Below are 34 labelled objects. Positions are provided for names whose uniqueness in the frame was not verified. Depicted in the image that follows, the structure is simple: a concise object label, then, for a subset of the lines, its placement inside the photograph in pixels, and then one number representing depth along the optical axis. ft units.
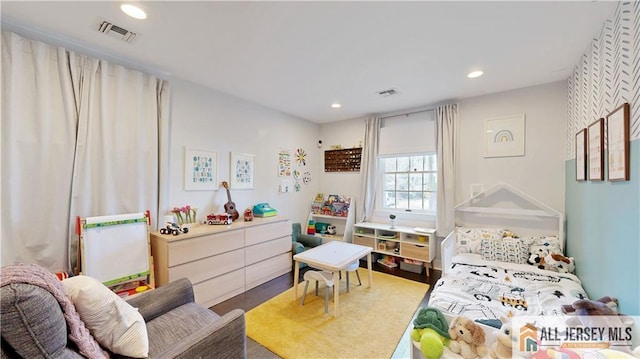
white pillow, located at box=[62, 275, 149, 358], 3.58
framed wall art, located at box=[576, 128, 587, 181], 6.63
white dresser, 7.77
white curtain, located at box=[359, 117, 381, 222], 13.55
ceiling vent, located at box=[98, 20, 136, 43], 5.90
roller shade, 12.12
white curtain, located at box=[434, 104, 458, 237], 11.09
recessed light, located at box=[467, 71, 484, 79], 8.44
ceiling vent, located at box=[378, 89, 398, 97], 10.19
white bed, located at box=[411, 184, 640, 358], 5.78
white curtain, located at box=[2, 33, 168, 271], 5.95
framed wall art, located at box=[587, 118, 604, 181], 5.45
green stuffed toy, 4.51
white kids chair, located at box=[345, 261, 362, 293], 8.63
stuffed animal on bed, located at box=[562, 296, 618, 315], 4.58
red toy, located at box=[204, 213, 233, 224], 9.66
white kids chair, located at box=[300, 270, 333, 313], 8.07
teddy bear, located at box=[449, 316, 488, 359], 4.53
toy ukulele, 10.47
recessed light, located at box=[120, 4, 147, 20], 5.27
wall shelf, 14.37
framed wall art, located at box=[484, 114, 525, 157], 9.96
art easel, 6.65
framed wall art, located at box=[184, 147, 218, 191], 9.50
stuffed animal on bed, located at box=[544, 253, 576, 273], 7.71
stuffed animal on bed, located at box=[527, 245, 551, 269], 8.17
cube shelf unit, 11.22
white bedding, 5.76
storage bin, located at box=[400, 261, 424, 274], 11.60
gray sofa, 2.52
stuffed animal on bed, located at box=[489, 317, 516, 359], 4.23
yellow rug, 6.36
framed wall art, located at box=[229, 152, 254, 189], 11.03
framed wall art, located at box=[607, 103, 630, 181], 4.42
